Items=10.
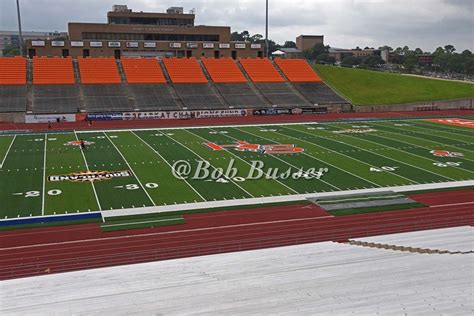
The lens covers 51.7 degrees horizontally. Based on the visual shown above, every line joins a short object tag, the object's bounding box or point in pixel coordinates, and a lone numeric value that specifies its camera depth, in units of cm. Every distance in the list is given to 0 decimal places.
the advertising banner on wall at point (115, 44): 7894
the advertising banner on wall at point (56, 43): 7588
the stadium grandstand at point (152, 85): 5822
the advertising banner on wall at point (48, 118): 5328
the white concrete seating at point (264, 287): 997
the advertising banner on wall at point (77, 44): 7694
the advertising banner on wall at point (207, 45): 8406
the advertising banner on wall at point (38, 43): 7550
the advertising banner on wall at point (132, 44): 8031
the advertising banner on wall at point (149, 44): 8106
